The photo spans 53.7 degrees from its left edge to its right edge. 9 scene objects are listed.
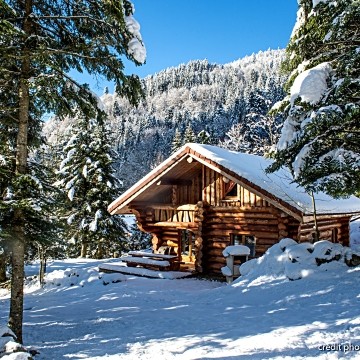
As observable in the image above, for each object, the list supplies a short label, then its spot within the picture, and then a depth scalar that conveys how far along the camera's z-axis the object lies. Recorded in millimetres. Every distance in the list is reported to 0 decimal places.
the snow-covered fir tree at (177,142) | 41566
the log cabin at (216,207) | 13711
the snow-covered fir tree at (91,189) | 25266
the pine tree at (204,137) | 37812
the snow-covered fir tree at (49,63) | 8211
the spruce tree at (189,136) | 39509
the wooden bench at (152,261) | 15695
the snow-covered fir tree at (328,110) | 7949
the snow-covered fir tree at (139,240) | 35312
